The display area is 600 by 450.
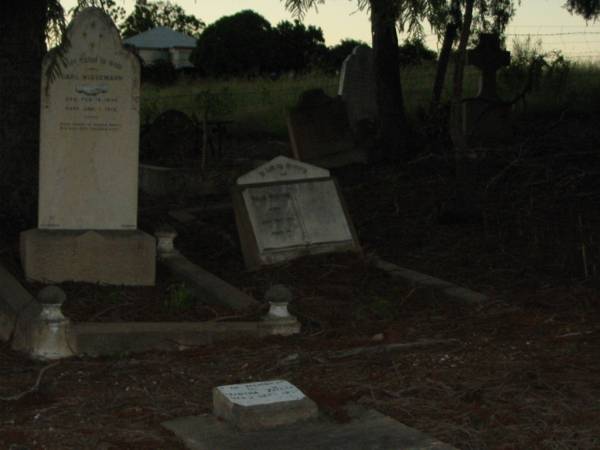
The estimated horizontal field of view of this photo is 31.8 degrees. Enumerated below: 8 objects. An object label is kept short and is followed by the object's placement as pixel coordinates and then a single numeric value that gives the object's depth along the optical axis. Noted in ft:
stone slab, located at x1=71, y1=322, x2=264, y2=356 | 20.11
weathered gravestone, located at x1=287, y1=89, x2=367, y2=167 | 49.39
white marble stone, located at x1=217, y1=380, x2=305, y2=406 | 15.05
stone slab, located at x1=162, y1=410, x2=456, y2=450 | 13.85
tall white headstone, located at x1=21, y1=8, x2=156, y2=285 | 25.12
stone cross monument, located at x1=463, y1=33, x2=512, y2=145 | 48.75
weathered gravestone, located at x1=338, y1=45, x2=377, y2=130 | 56.03
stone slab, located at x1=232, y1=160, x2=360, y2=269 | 28.78
